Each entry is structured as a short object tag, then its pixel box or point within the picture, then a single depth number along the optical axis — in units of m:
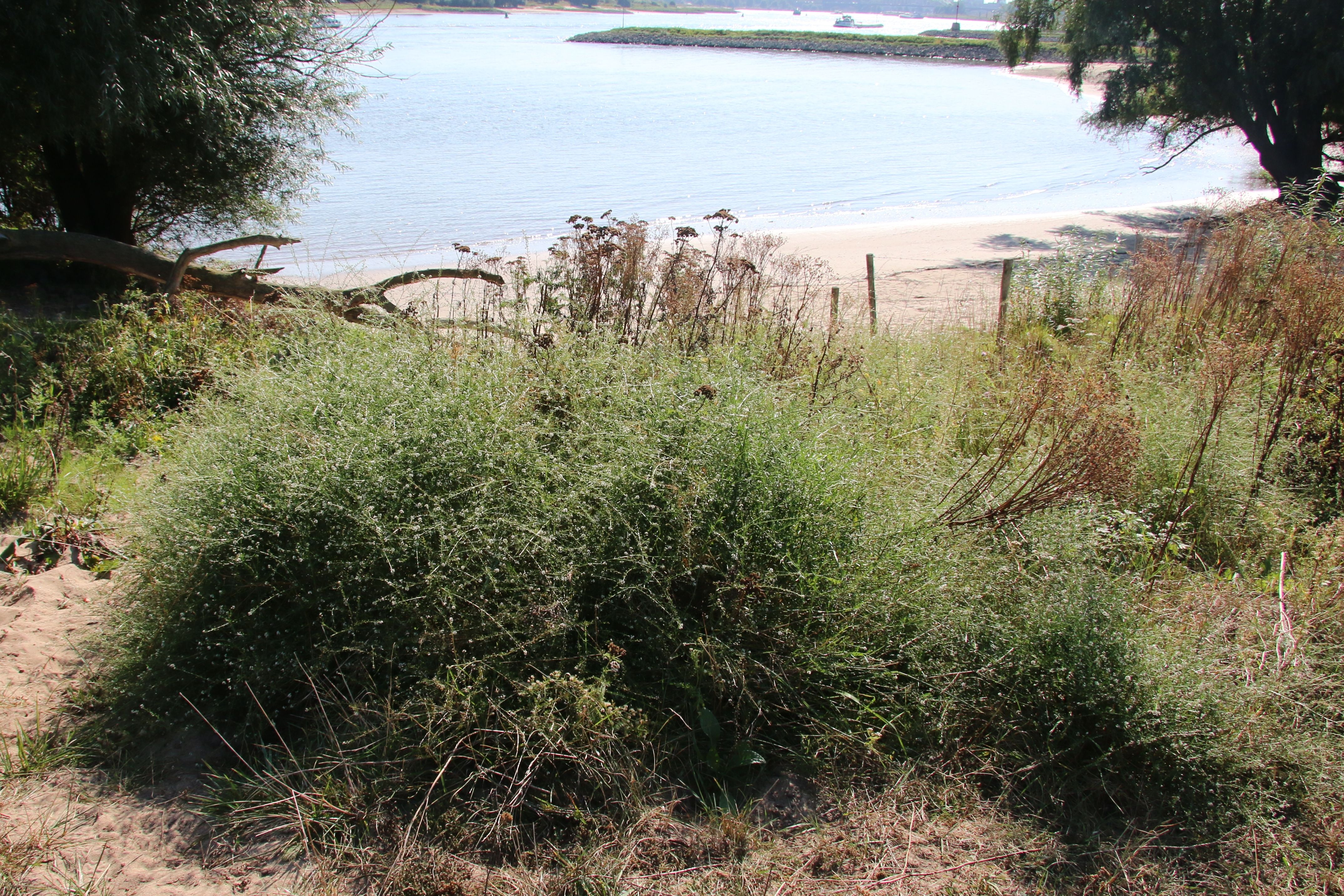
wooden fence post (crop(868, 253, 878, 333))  7.43
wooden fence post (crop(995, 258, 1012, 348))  7.13
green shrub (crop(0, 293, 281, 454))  5.55
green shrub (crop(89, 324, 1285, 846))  2.97
